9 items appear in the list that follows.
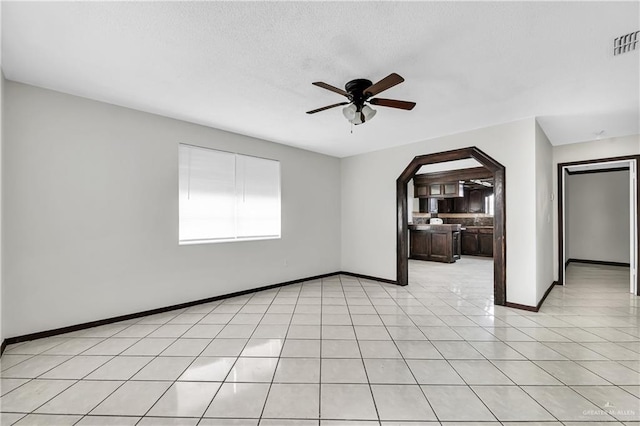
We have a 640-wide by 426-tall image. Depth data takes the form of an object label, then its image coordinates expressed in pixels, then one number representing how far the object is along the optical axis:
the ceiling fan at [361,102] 2.60
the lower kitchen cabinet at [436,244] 7.63
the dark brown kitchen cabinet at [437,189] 8.33
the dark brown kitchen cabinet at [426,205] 9.21
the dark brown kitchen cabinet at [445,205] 10.20
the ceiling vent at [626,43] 2.06
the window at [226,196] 3.95
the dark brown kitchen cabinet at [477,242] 8.49
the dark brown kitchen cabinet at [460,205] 10.22
